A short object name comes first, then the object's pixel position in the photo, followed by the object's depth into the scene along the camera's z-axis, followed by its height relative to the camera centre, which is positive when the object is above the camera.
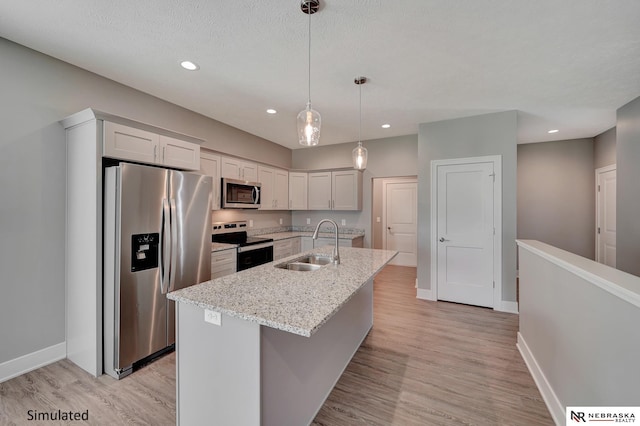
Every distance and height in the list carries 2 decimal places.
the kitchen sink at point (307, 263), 2.29 -0.48
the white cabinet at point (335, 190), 4.90 +0.44
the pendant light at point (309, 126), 1.91 +0.66
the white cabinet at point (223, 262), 3.12 -0.65
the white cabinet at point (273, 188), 4.64 +0.47
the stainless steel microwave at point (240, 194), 3.82 +0.29
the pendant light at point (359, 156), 2.62 +0.59
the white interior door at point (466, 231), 3.61 -0.27
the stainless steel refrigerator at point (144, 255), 2.12 -0.40
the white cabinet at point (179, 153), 2.60 +0.63
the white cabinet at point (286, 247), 4.39 -0.65
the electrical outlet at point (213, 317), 1.33 -0.56
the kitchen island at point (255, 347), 1.22 -0.73
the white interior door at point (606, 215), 4.12 -0.03
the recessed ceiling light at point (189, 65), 2.37 +1.39
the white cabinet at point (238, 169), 3.87 +0.69
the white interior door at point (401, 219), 6.08 -0.16
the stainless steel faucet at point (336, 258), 2.25 -0.41
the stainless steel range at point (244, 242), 3.58 -0.45
